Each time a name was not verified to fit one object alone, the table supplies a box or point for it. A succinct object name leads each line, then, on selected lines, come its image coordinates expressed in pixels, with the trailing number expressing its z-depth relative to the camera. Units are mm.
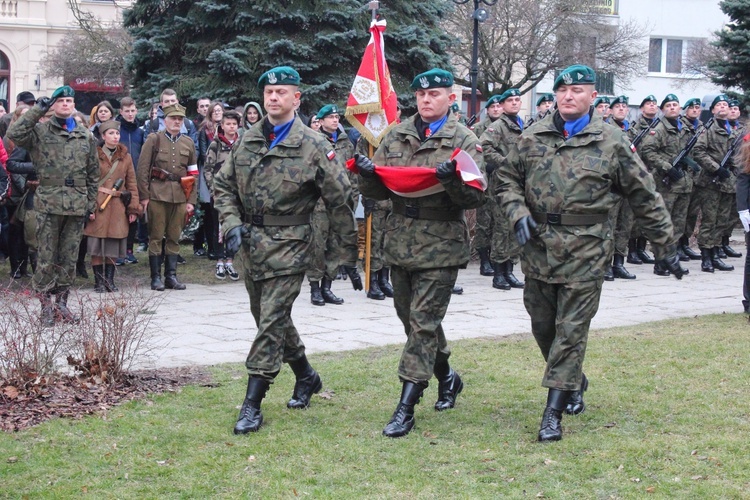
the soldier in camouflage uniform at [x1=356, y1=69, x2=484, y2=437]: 6461
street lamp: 17438
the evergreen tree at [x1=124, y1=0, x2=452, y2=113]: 15750
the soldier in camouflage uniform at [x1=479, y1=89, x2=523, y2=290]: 12484
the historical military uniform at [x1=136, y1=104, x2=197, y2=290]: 12203
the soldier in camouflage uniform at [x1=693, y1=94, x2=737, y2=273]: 14961
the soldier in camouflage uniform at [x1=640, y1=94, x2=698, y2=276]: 14750
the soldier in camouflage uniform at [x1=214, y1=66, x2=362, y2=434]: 6457
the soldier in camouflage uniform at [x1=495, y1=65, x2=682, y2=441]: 6238
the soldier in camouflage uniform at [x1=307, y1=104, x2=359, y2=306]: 11547
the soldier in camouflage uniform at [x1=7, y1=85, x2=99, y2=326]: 9930
